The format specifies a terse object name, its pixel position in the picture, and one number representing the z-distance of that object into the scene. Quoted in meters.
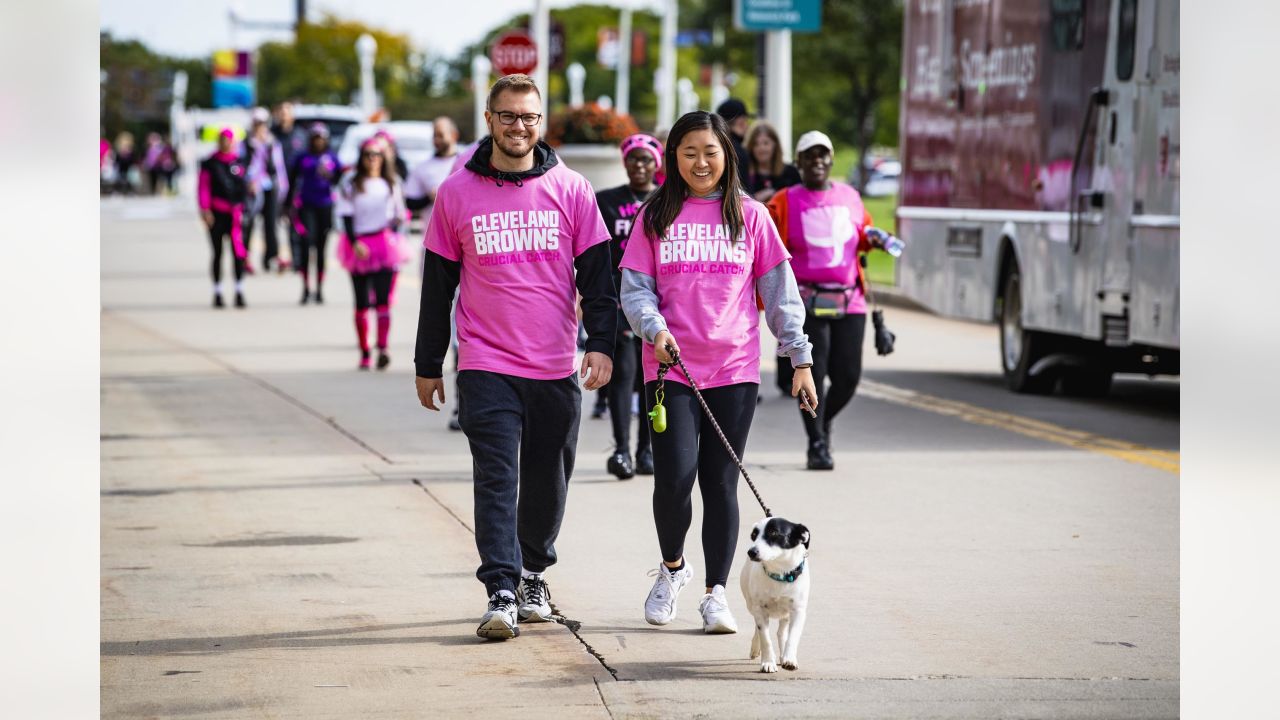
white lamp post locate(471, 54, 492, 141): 60.59
